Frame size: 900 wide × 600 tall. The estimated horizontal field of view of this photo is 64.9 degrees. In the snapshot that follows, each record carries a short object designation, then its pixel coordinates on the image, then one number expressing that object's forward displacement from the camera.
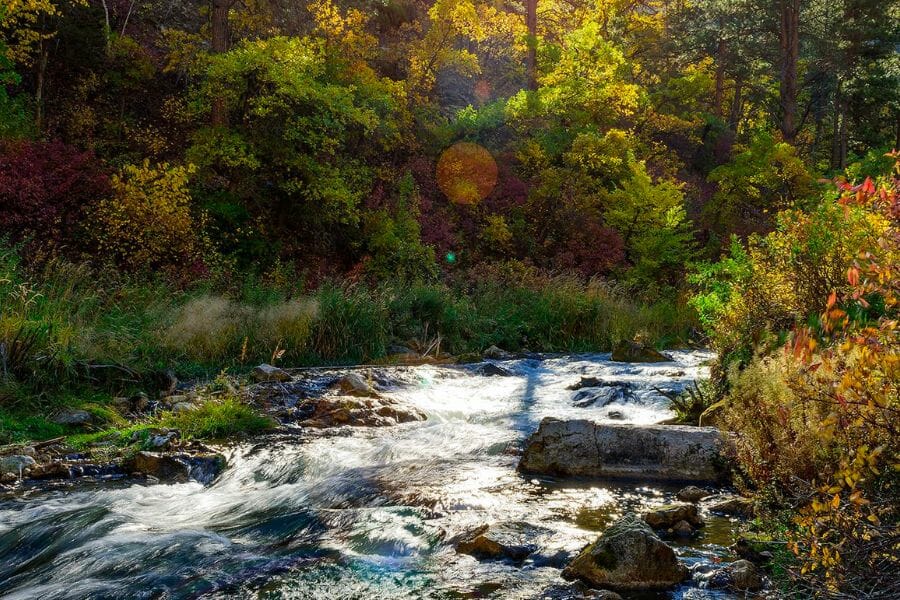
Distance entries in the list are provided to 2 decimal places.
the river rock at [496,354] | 14.60
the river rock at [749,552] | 4.20
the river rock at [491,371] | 12.16
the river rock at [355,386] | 9.54
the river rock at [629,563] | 4.03
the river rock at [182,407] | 8.09
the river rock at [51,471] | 6.29
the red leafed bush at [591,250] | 23.08
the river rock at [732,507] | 5.07
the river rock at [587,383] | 10.56
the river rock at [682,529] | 4.82
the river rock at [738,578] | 3.93
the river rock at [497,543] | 4.57
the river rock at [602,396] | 9.52
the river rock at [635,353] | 13.31
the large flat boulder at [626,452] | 6.12
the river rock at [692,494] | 5.58
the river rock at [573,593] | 3.91
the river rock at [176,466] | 6.59
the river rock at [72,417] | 7.61
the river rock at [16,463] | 6.21
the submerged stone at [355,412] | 8.53
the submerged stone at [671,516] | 4.92
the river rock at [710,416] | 6.99
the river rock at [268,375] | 9.96
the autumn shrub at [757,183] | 24.70
